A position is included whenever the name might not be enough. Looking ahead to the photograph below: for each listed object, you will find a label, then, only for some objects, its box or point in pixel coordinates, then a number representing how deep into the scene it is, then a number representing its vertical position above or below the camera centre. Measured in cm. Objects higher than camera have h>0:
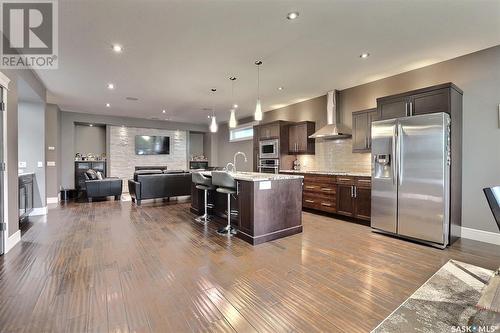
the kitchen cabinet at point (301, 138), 623 +67
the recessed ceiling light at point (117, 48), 340 +169
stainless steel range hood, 542 +85
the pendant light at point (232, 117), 465 +90
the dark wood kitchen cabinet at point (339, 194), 448 -66
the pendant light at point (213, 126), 521 +81
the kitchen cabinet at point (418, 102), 345 +95
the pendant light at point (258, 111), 399 +88
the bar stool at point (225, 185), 384 -36
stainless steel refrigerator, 331 -22
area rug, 168 -118
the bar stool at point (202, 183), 446 -40
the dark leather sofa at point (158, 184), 647 -61
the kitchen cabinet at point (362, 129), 479 +70
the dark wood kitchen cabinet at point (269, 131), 664 +93
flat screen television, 956 +77
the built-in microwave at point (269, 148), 662 +42
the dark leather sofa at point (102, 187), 688 -71
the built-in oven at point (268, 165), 659 -7
